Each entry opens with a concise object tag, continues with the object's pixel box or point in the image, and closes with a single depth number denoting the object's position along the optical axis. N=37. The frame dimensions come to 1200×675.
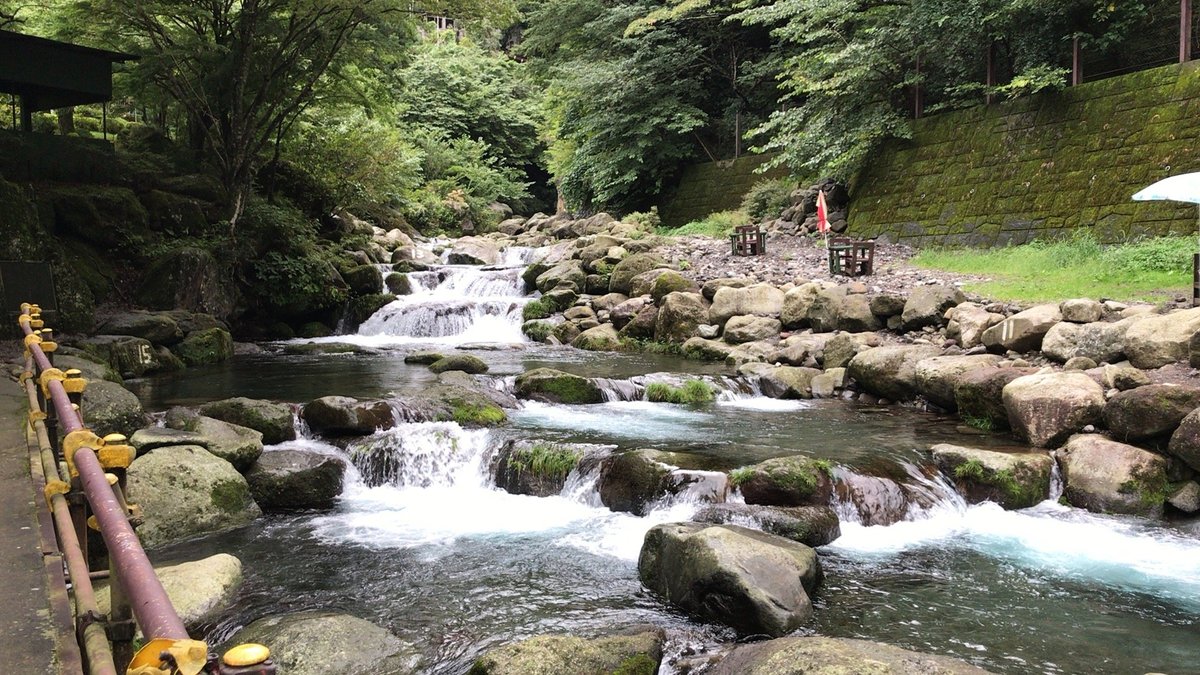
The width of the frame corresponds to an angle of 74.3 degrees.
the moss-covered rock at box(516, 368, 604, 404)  10.82
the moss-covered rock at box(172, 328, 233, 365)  13.49
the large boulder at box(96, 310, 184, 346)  12.71
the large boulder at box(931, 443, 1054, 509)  7.45
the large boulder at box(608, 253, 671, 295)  18.06
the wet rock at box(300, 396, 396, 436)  8.79
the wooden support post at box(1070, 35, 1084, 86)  15.86
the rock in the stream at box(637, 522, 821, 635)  4.88
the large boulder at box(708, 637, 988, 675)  3.59
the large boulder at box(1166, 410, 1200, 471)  7.14
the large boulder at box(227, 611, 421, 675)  4.21
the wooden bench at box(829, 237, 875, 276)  15.88
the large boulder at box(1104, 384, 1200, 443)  7.54
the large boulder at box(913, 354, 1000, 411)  10.10
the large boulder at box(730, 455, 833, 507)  6.94
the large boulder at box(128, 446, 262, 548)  6.37
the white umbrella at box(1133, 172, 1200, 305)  9.80
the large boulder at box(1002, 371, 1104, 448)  8.26
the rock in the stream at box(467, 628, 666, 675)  4.03
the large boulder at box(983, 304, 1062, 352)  10.31
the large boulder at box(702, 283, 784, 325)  14.87
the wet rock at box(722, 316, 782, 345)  14.26
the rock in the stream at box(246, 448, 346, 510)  7.34
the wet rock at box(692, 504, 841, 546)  6.40
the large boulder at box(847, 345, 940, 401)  10.79
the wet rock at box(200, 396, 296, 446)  8.48
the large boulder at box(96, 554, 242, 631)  4.78
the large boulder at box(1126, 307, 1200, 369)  8.62
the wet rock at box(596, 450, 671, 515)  7.23
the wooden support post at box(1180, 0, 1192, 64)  14.02
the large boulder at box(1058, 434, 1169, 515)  7.16
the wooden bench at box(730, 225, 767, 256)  19.36
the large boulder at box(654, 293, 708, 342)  15.38
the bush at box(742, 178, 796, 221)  23.12
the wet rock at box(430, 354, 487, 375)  12.13
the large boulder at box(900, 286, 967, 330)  12.20
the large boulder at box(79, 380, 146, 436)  7.33
